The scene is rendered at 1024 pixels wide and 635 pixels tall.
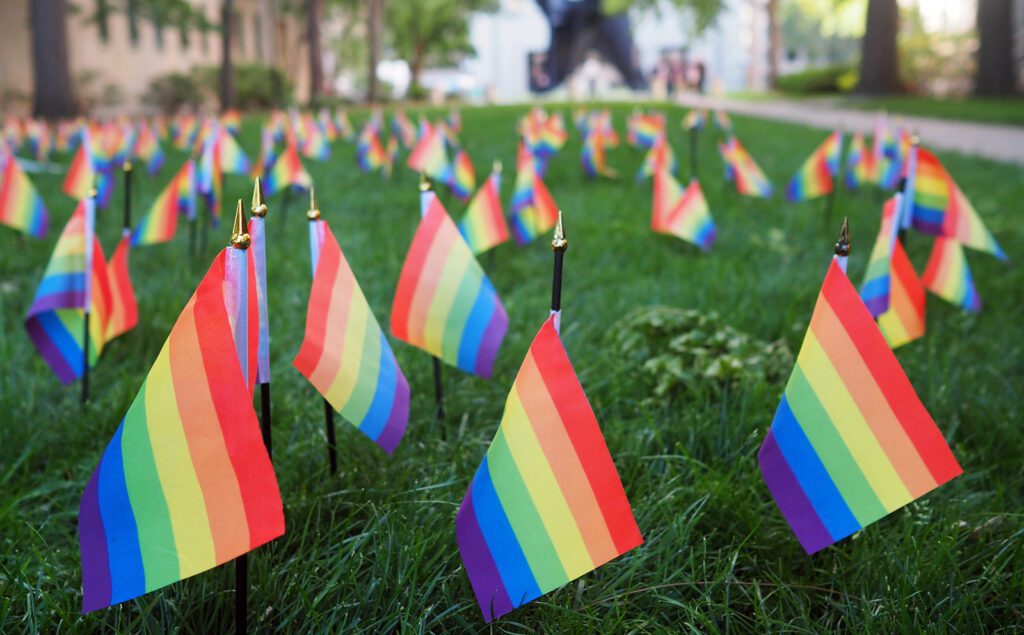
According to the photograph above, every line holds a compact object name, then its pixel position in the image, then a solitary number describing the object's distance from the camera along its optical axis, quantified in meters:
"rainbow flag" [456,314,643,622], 1.34
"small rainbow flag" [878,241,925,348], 2.24
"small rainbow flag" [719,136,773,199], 5.39
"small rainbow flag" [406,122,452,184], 4.84
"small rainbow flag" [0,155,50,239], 4.07
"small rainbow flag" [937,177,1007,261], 2.98
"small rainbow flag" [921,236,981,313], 2.97
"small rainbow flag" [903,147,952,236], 3.00
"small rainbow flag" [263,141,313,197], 4.93
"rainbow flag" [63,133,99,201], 4.86
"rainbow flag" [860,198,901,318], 2.12
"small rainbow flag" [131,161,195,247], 3.55
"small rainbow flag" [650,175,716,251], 4.14
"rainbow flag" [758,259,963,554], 1.42
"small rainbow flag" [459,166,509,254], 3.14
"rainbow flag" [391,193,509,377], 1.97
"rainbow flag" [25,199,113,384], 2.38
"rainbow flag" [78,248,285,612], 1.17
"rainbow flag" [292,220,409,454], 1.59
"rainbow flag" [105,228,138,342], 2.58
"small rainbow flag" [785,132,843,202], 4.95
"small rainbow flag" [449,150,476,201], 4.96
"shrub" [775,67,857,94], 25.44
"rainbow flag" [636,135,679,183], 5.48
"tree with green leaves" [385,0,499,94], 35.75
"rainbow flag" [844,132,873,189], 5.43
